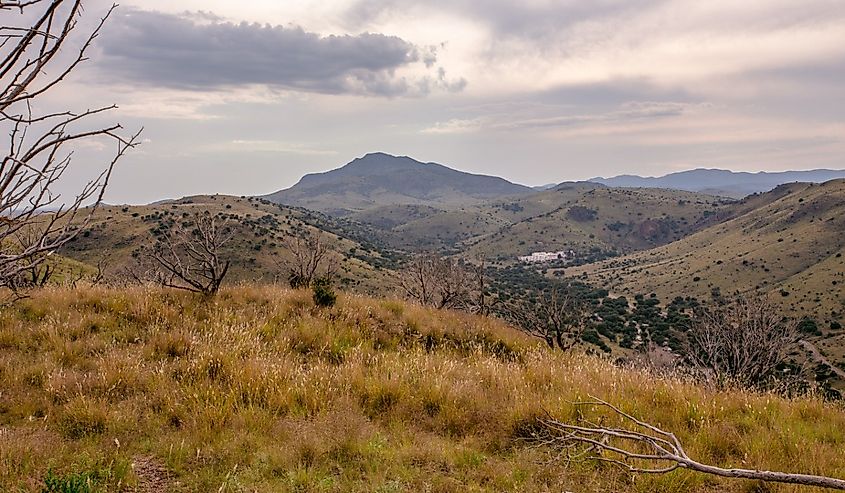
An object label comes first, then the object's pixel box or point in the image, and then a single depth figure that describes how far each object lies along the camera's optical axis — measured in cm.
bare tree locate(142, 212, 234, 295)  1046
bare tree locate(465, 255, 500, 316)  1831
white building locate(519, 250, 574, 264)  16254
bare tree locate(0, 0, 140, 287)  268
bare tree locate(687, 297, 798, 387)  2105
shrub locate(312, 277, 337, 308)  1123
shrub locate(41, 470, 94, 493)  381
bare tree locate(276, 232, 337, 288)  1606
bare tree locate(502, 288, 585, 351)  2008
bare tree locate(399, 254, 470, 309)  2327
